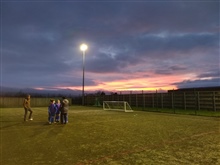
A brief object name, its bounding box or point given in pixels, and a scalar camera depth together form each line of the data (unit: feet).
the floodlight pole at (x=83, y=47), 87.69
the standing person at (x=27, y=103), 39.62
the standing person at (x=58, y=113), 36.90
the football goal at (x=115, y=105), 74.70
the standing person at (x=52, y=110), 35.52
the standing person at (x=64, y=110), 35.33
